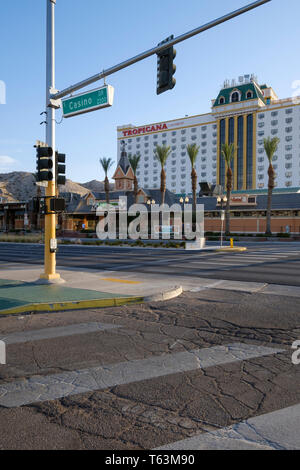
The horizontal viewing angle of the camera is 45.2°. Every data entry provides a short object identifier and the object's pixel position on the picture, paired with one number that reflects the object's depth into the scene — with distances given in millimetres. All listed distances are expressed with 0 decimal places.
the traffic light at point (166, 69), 9672
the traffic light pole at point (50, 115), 11266
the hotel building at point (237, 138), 108000
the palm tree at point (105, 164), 62528
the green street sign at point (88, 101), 10422
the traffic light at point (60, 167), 11523
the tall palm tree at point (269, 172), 46716
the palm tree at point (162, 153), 52728
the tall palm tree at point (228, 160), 48656
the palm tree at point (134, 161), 59188
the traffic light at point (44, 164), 10991
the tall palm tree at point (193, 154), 52219
